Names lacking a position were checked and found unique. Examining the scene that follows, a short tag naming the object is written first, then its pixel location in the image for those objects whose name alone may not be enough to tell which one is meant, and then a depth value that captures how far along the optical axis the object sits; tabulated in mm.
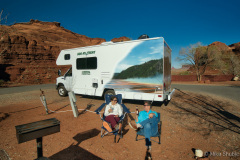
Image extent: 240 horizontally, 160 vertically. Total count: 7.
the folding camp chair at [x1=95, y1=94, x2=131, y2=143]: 4245
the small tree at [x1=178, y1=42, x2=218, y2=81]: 28131
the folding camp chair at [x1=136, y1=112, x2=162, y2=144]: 3831
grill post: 2514
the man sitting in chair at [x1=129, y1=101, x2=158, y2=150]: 3633
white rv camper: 6940
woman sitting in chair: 4484
